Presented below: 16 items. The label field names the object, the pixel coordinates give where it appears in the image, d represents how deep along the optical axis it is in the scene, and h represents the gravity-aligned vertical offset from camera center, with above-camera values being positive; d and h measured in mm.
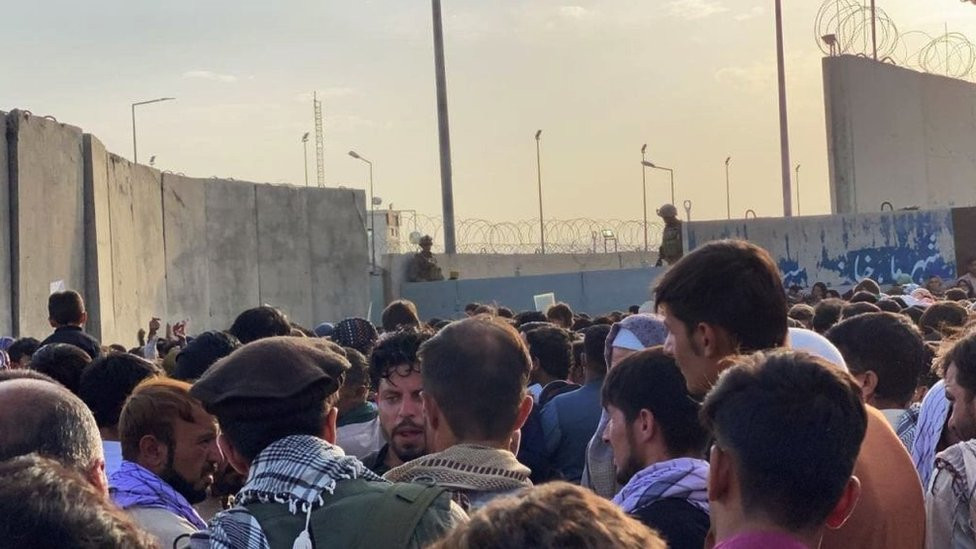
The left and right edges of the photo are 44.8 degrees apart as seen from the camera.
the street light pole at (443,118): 25000 +3019
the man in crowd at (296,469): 2535 -454
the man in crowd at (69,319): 7242 -274
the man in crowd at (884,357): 4406 -434
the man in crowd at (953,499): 3203 -715
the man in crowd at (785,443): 2371 -401
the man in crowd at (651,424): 3027 -472
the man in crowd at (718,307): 3109 -155
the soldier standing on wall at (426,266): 25594 -102
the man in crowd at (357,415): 4629 -621
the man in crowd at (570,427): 5176 -756
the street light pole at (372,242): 26316 +488
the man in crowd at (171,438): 3637 -510
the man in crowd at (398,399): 4164 -496
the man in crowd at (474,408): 2994 -398
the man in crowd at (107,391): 4223 -411
